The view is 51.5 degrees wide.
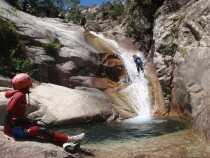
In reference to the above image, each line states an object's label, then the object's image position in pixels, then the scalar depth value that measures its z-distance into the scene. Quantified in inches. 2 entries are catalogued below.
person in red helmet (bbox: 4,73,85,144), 159.9
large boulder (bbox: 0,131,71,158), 149.5
